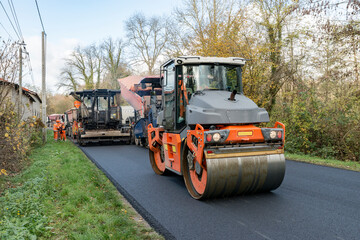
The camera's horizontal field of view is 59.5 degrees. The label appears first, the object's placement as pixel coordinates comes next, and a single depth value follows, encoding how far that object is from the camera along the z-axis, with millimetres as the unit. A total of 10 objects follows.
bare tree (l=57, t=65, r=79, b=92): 42938
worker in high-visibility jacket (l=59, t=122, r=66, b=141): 16953
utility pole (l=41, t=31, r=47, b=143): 15992
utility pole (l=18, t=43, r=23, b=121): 8450
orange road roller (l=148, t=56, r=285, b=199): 4805
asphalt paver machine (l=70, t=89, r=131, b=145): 15203
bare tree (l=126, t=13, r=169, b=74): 33844
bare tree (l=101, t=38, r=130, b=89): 39219
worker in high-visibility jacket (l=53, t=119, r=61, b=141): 16609
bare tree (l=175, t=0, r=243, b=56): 13359
